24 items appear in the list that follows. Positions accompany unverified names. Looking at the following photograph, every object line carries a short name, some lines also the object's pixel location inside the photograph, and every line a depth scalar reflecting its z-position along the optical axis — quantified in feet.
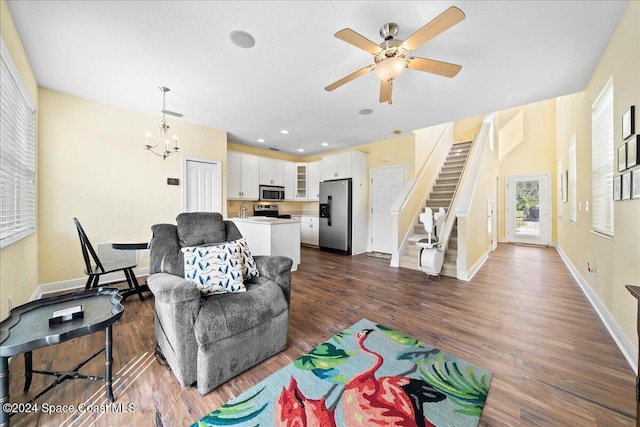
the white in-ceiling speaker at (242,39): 6.78
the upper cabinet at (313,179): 21.12
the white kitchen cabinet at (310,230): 21.15
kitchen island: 13.04
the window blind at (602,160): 7.59
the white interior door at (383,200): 17.88
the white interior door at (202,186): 13.85
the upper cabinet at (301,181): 22.22
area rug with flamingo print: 4.27
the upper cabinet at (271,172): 19.34
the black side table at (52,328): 3.53
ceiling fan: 5.54
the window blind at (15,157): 6.31
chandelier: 10.05
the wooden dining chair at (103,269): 8.52
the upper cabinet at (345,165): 18.51
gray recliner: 4.74
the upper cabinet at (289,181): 21.24
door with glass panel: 22.13
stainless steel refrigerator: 18.33
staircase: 13.52
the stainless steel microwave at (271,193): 19.34
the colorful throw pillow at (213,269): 5.90
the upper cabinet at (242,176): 17.20
